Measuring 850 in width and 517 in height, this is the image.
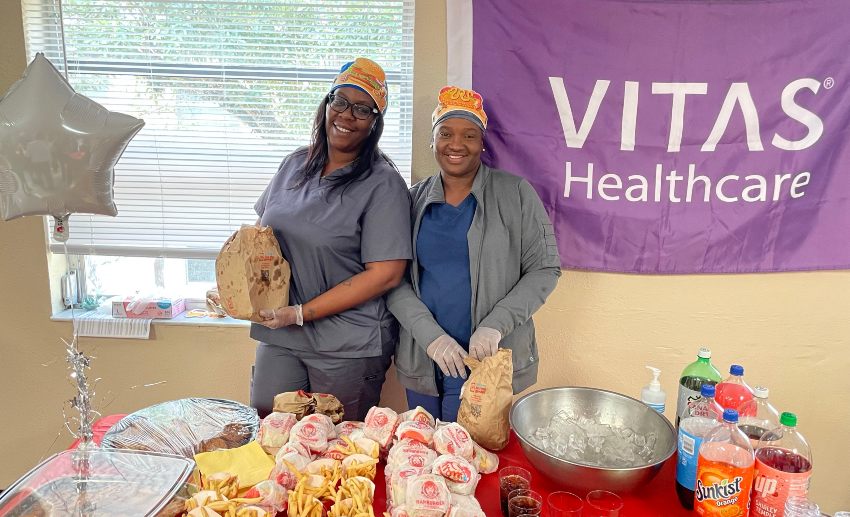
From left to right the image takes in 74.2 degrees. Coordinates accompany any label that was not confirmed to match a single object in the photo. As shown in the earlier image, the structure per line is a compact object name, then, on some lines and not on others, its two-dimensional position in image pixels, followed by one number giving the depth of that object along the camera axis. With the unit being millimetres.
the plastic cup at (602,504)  1083
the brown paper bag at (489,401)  1340
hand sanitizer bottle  1482
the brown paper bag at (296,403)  1388
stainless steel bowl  1136
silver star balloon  1287
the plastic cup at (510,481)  1125
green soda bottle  1377
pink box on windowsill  2371
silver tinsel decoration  1137
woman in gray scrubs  1782
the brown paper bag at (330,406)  1416
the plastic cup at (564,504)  1051
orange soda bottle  1046
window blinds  2182
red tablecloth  1171
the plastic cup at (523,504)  1062
